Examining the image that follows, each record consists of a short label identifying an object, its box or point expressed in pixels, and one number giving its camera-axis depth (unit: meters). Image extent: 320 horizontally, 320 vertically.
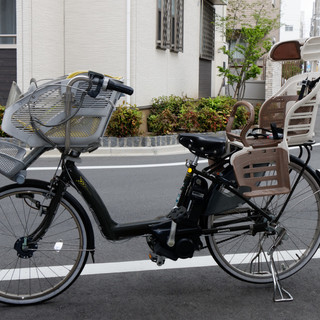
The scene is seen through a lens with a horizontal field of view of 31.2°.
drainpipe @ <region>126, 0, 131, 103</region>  13.04
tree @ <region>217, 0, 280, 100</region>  19.84
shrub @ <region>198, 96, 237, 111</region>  14.77
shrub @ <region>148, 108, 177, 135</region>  12.79
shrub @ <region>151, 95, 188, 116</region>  14.43
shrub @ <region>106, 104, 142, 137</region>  11.60
